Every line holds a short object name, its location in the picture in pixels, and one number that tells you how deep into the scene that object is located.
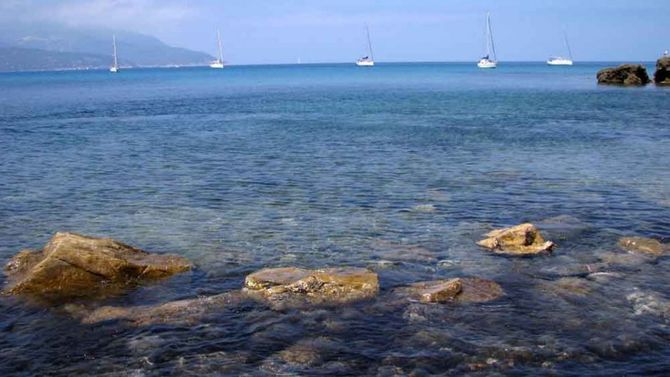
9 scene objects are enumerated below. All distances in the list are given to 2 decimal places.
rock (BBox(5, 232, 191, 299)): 18.59
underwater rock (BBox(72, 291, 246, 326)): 16.33
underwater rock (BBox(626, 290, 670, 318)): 16.48
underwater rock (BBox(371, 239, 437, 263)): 21.30
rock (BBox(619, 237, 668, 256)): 21.61
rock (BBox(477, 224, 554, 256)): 21.70
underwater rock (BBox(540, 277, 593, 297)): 17.94
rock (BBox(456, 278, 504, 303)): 17.44
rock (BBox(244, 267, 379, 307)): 17.56
